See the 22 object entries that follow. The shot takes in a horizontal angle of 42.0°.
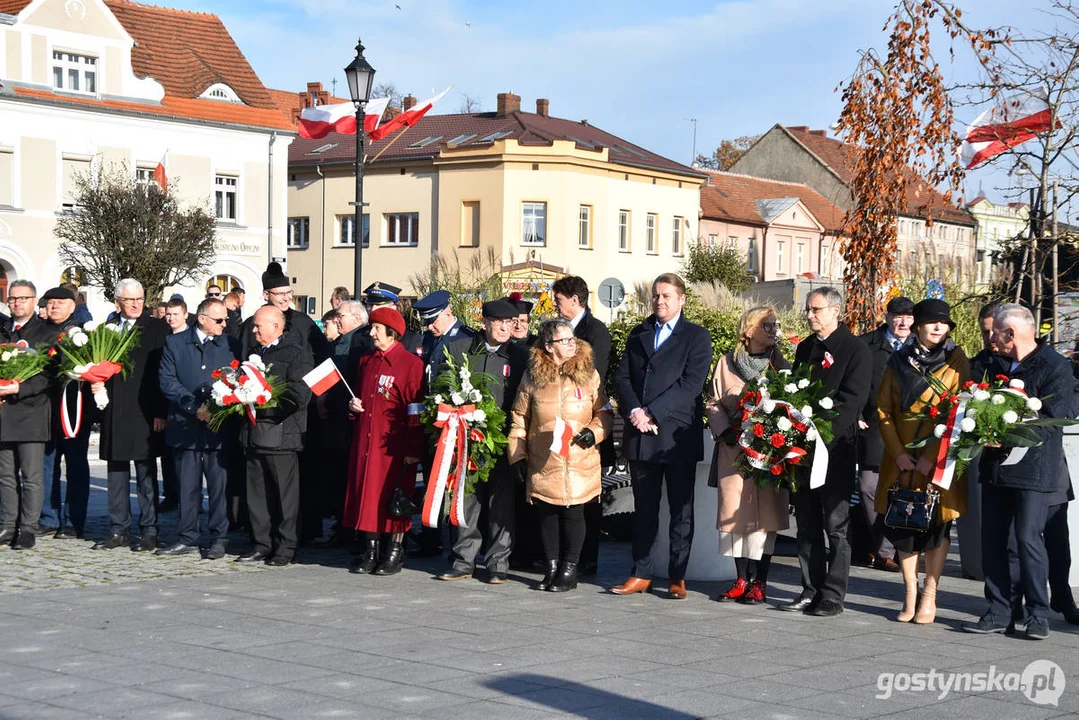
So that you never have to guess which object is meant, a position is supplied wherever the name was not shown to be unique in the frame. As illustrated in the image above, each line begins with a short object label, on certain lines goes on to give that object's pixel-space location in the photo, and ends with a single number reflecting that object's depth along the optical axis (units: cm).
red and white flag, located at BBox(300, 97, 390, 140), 2552
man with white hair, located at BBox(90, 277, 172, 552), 1104
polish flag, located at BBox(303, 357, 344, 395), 1029
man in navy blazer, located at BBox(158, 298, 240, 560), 1076
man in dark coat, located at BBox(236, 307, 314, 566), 1041
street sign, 3195
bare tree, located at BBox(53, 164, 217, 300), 3381
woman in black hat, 843
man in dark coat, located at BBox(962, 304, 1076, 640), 804
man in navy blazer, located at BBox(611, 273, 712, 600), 929
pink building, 6406
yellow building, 5334
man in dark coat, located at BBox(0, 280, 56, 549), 1120
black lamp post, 1942
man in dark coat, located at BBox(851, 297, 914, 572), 1023
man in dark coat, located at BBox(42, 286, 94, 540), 1138
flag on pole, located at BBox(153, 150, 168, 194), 3688
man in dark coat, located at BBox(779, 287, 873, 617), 869
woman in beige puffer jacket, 936
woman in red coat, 1003
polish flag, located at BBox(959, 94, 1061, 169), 1084
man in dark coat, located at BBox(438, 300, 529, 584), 991
